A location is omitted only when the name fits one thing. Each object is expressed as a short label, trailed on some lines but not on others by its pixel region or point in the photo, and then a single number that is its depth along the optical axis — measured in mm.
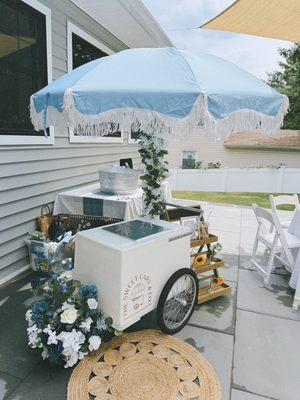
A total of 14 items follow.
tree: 17734
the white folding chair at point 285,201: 3824
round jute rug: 1802
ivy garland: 2609
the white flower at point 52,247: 3186
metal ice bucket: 3256
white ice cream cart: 2010
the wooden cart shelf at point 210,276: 2799
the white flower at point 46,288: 2108
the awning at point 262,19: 3396
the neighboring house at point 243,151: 16516
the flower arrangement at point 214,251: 3053
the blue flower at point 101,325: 2012
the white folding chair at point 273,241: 3064
